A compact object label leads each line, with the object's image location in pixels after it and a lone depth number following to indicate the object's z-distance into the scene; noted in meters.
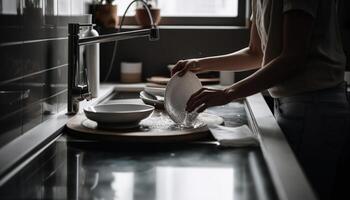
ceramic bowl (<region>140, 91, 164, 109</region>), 1.91
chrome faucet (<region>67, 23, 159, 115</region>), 1.71
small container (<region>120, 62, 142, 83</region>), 2.70
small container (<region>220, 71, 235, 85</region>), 2.59
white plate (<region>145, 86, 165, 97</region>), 2.04
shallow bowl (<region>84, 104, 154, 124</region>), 1.47
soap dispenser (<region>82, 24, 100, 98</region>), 2.16
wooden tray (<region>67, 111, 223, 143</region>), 1.43
